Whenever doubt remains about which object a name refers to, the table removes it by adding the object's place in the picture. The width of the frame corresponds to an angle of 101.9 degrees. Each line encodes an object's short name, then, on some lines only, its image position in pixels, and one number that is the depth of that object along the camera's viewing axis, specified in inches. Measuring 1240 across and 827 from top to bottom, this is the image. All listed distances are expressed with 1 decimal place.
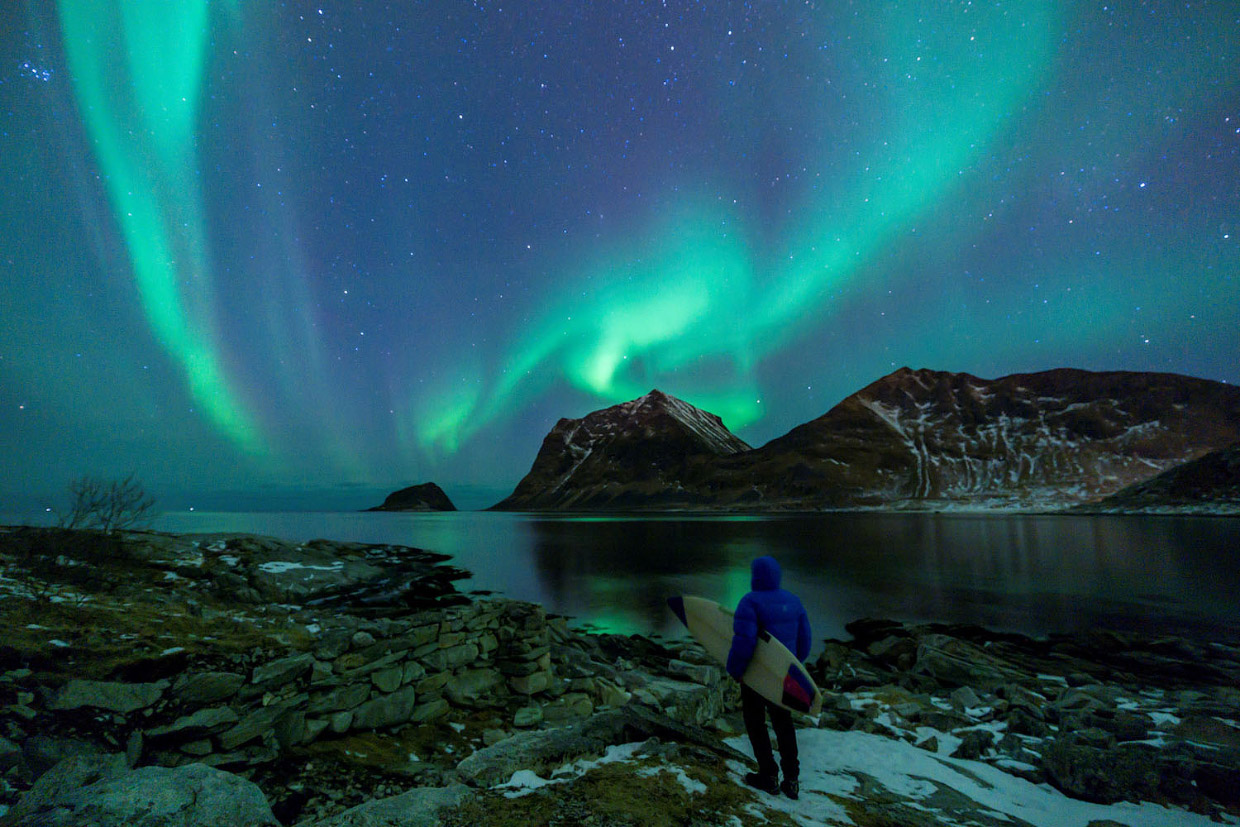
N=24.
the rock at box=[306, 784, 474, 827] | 187.9
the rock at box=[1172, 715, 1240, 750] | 421.7
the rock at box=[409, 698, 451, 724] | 389.4
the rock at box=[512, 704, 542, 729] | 403.5
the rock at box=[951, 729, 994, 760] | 378.0
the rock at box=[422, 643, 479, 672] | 421.7
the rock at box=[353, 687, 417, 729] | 358.9
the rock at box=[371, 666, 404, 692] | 379.2
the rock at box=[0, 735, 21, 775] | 223.5
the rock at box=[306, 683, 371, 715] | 339.6
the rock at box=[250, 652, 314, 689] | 330.0
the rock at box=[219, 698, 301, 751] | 294.8
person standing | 256.1
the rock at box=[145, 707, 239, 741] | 281.3
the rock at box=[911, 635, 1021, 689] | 636.7
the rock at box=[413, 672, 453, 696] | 403.9
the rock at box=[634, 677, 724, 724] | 424.2
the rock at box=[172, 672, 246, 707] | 303.6
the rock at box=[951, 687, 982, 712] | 520.2
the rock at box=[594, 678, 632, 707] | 458.8
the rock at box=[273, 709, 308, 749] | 313.2
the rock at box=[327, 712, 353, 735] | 340.8
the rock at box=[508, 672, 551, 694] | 461.4
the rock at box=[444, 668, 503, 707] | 423.8
